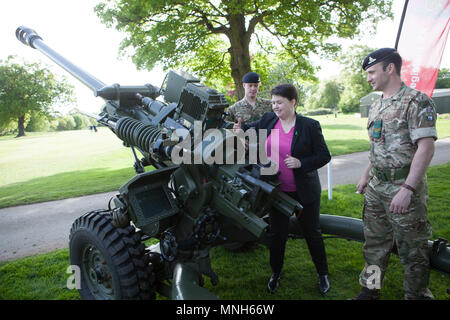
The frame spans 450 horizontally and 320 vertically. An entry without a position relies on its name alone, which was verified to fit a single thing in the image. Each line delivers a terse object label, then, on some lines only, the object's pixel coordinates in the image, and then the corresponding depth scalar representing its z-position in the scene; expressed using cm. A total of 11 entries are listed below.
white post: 646
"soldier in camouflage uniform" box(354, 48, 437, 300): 251
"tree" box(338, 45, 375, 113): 6397
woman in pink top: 310
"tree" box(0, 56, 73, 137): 3775
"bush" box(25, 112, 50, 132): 4194
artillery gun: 262
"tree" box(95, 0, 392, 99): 1062
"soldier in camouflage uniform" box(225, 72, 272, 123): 475
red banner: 501
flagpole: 511
